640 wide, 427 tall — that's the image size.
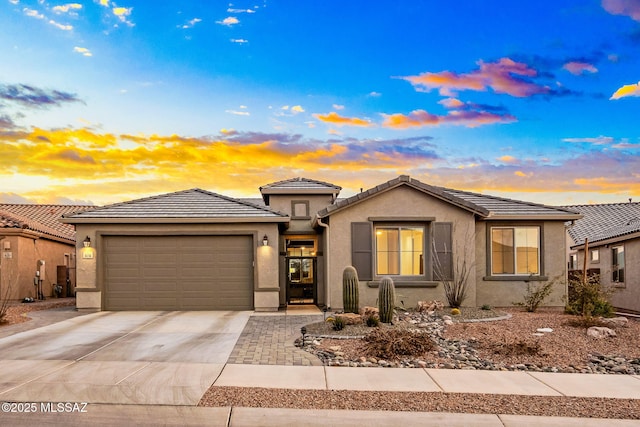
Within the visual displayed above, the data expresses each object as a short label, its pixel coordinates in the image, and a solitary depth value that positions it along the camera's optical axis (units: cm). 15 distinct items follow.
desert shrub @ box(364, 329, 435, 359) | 985
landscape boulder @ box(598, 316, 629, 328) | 1289
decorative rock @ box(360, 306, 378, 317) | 1395
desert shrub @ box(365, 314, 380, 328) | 1250
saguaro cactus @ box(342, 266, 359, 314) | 1430
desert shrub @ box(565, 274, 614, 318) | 1453
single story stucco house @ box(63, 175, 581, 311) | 1697
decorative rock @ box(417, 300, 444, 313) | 1578
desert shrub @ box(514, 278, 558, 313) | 1639
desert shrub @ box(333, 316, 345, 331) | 1214
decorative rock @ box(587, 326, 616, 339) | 1159
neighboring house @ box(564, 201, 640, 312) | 1970
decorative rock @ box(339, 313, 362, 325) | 1264
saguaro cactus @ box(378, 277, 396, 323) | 1281
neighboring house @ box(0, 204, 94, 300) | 2042
